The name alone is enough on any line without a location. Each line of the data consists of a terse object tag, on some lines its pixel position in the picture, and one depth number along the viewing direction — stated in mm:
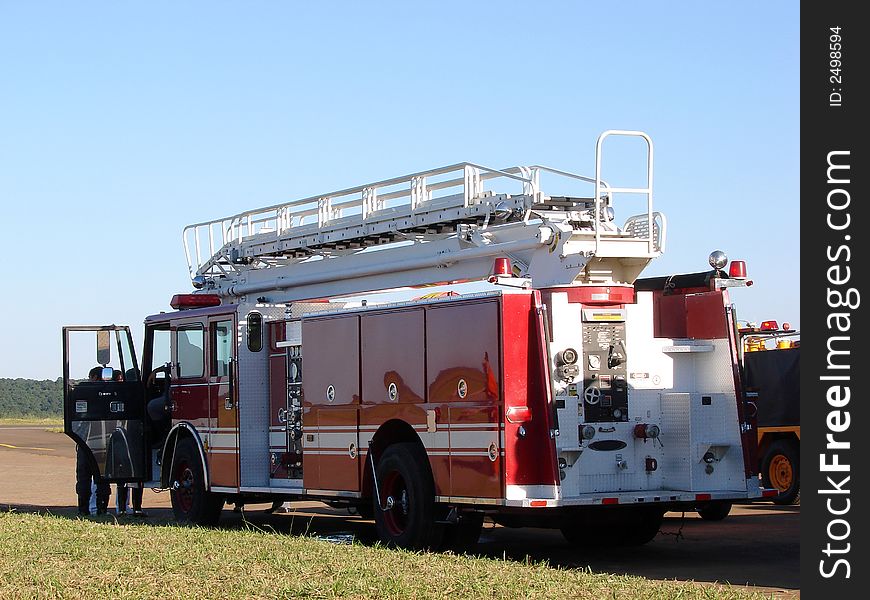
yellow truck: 19266
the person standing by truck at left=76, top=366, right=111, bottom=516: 17925
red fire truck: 12211
